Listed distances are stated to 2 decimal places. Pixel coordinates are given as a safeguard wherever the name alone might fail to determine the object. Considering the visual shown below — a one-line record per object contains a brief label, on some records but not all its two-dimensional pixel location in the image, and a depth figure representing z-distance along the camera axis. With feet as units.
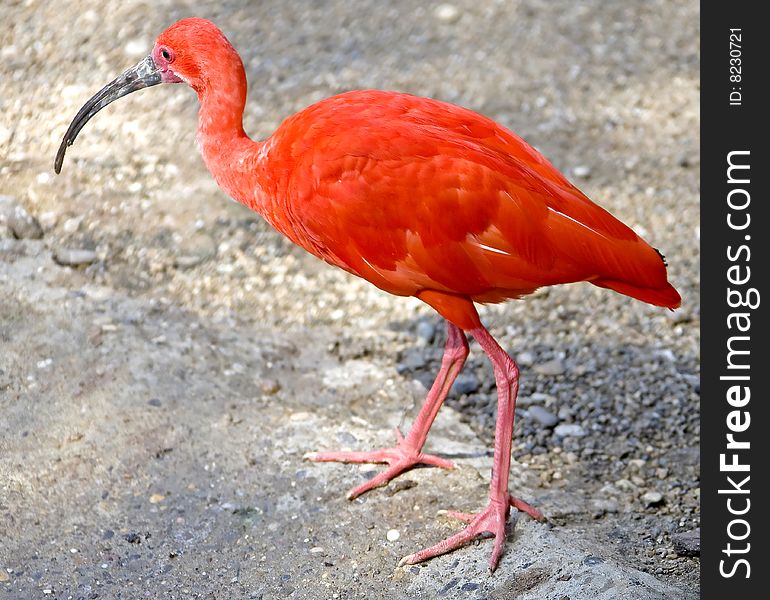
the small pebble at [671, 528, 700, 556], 25.57
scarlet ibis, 23.36
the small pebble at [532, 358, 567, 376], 33.55
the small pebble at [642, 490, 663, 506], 28.32
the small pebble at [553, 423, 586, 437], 31.30
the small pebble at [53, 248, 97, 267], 34.55
